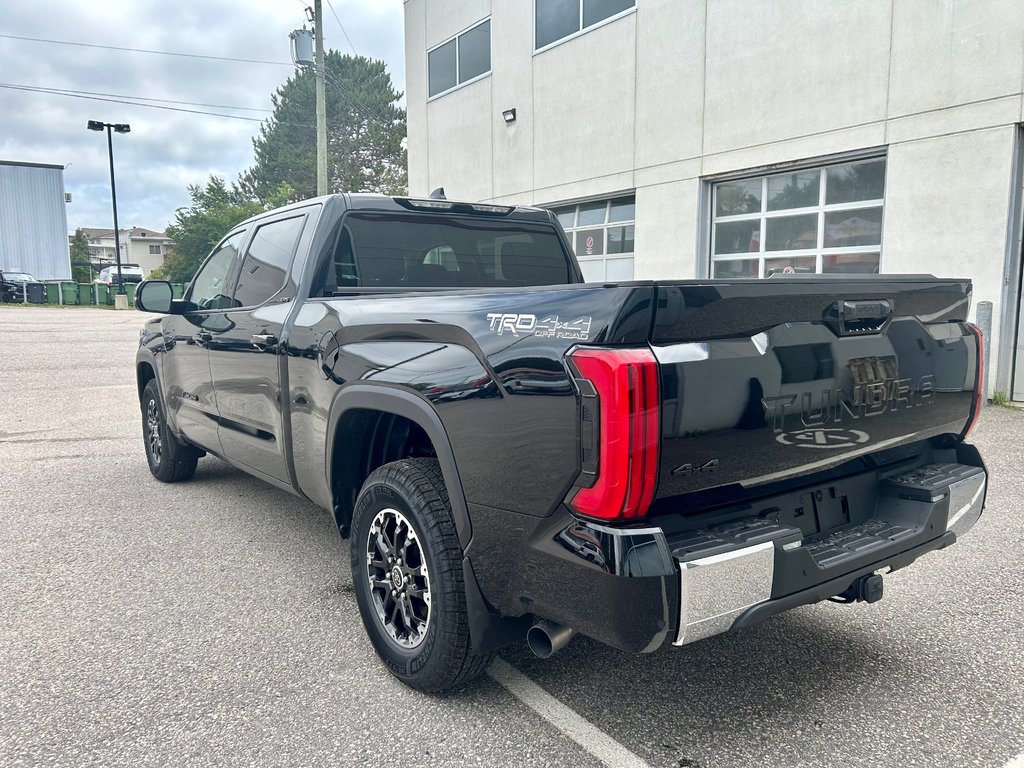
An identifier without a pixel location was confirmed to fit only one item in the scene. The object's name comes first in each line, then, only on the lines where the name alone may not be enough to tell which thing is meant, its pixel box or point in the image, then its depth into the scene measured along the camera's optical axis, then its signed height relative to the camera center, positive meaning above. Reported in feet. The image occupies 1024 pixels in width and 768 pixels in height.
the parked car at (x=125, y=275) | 156.04 +4.56
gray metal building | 170.40 +16.88
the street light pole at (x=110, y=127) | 119.65 +26.11
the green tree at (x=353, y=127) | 166.61 +36.98
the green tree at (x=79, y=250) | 265.36 +16.19
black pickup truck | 6.63 -1.60
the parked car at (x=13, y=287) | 124.77 +1.45
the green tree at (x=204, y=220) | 186.09 +18.27
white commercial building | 27.76 +7.35
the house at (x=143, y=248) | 331.22 +20.86
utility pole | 57.21 +13.71
